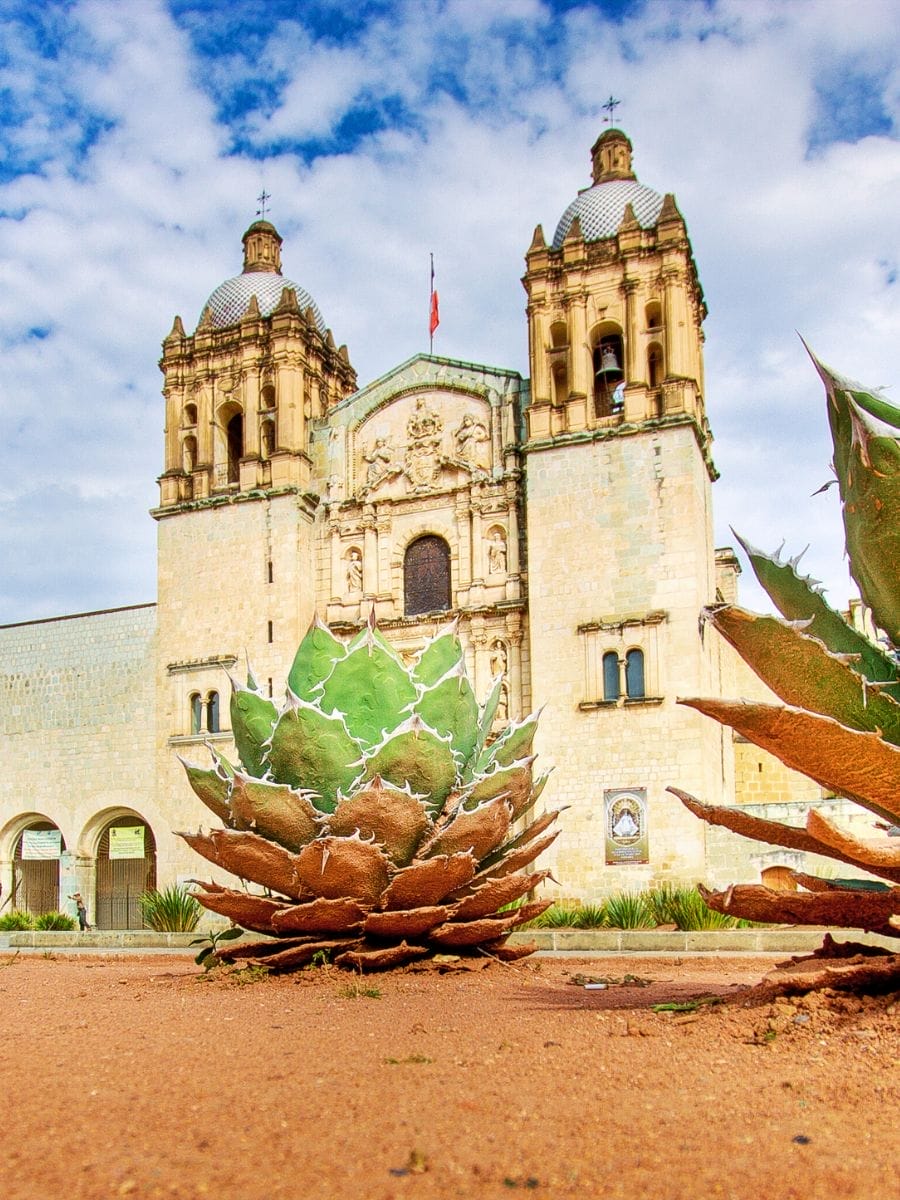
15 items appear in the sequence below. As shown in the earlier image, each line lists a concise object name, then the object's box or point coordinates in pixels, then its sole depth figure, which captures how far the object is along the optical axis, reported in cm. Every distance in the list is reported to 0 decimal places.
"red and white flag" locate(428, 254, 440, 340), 2530
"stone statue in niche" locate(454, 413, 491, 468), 2352
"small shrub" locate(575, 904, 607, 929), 1517
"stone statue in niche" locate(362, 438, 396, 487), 2417
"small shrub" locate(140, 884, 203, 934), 1343
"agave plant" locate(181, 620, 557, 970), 511
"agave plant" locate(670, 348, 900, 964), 317
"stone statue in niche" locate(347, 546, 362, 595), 2405
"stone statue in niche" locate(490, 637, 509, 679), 2252
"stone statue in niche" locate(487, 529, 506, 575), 2305
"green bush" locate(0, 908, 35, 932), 1842
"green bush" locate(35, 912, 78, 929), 1806
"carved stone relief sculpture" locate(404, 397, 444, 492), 2388
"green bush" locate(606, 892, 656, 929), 1448
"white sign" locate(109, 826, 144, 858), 2435
